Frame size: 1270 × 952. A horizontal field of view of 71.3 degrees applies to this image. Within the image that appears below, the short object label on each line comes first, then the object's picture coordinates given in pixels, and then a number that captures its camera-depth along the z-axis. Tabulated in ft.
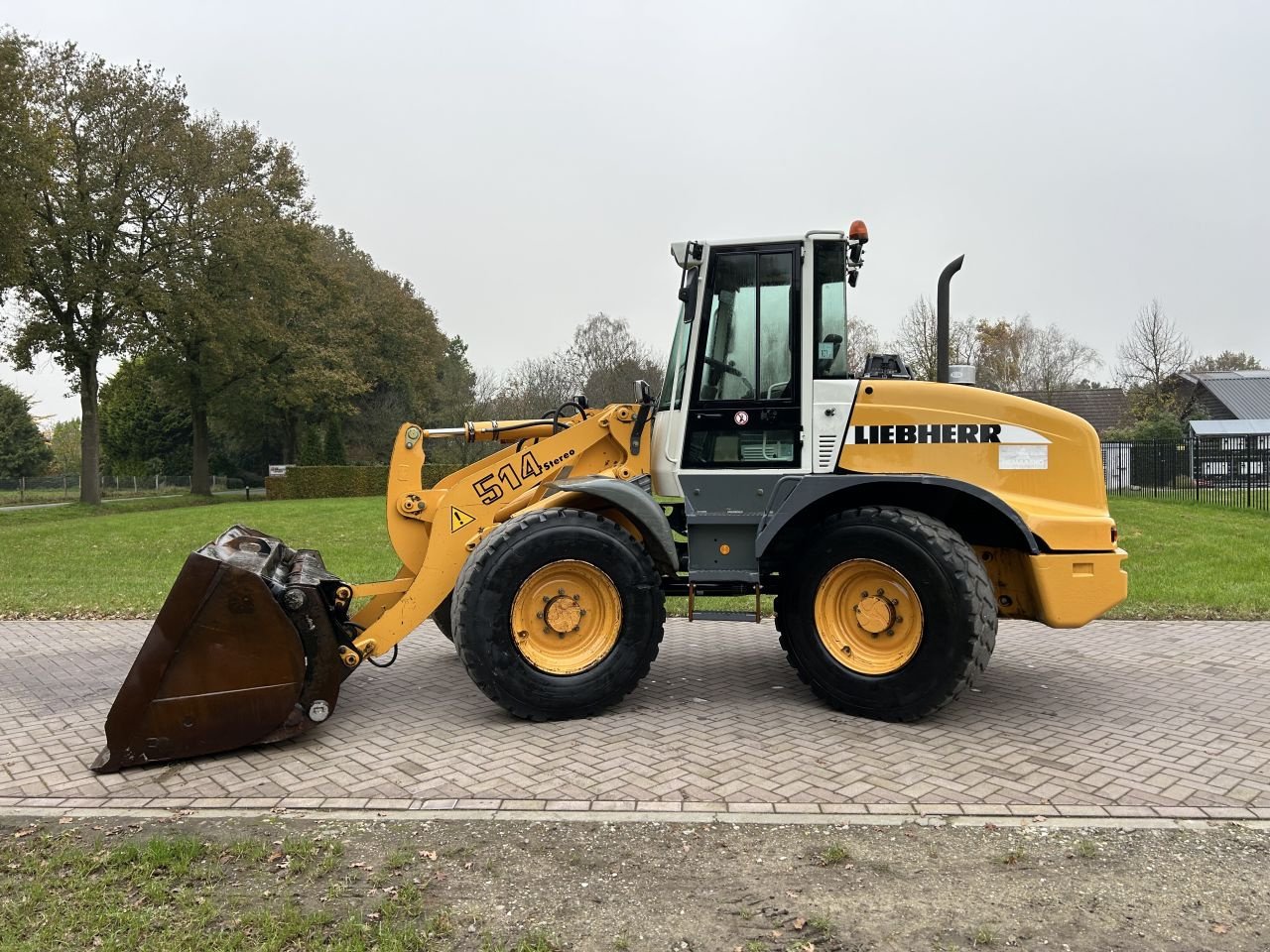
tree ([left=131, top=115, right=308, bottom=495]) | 98.58
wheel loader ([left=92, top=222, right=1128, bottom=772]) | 16.87
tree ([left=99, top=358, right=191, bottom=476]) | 179.73
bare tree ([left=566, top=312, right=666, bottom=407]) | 106.11
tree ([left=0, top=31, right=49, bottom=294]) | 69.56
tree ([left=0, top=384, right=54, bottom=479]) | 185.88
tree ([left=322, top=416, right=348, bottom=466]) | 134.21
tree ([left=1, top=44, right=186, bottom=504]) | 90.84
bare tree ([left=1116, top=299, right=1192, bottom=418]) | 124.47
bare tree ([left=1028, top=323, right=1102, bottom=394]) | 148.11
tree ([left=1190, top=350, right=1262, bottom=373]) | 186.10
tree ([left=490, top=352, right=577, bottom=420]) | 117.50
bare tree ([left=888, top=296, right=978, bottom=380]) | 83.25
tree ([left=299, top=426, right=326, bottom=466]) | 129.80
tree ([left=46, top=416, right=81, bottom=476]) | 227.20
